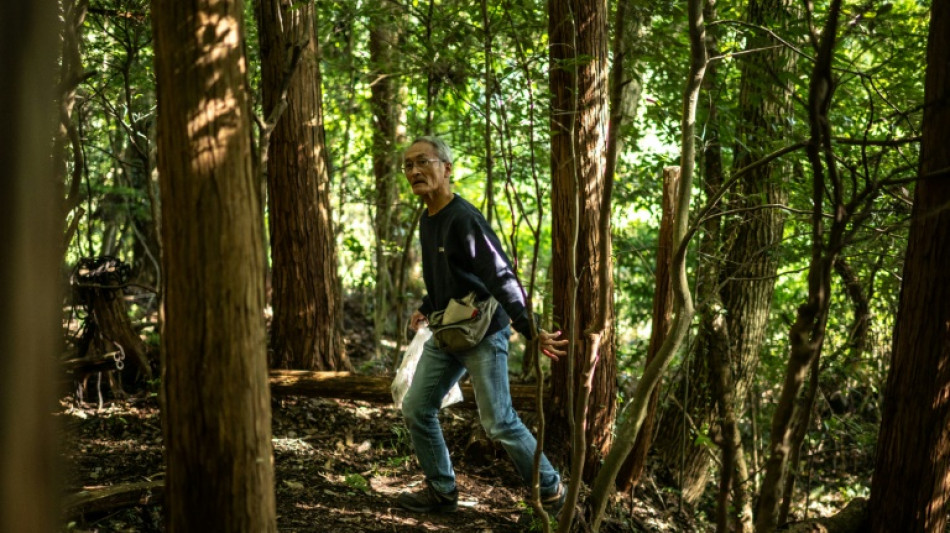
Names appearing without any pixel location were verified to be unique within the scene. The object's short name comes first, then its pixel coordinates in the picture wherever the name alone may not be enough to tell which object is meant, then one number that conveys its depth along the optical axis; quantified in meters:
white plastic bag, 5.44
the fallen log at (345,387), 6.41
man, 4.69
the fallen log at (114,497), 4.17
